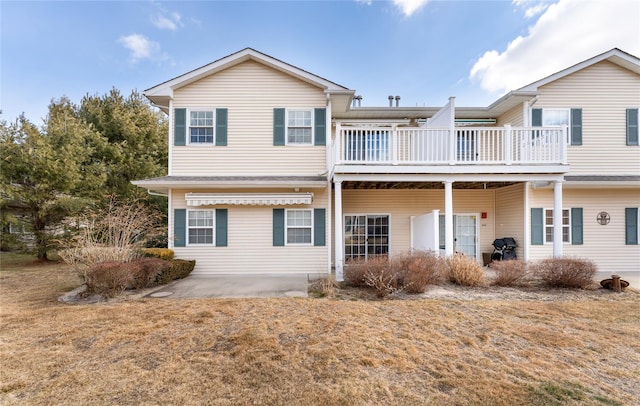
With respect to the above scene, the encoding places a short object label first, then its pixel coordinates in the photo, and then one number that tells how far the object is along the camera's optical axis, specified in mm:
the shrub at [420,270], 7738
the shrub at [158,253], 9605
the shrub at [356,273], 8438
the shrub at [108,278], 7531
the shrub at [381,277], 7605
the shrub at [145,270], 8133
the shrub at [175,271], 9088
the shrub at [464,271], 8401
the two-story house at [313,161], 10500
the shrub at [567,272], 8289
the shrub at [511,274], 8539
